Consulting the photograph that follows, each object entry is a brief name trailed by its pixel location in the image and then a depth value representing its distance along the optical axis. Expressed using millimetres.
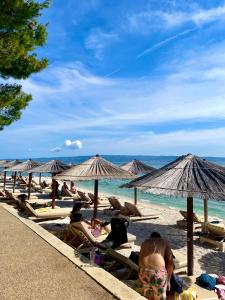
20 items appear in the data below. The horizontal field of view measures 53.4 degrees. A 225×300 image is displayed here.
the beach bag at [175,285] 3406
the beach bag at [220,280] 4101
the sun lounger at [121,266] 4145
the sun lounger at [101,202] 11678
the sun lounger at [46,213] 7952
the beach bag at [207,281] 3960
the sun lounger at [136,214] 9076
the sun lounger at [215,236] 6565
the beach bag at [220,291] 3724
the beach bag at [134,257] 4240
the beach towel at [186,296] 3387
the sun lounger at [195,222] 8000
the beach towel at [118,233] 5277
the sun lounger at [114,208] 9797
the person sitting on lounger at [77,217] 6076
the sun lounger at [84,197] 11988
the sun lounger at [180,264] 4460
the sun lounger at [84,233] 5299
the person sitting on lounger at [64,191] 14192
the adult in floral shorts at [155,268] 3167
